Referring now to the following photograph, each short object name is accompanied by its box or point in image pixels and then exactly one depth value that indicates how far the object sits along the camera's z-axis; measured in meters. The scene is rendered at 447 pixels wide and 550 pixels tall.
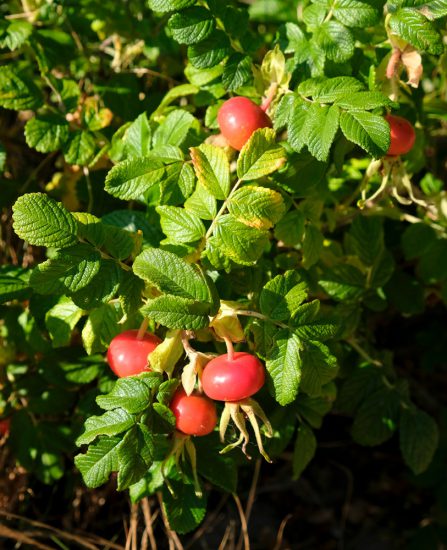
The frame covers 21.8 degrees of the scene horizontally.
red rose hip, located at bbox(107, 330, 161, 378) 0.47
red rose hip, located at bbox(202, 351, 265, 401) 0.45
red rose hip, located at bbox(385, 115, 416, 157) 0.51
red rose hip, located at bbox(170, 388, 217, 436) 0.47
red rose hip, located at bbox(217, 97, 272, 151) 0.49
